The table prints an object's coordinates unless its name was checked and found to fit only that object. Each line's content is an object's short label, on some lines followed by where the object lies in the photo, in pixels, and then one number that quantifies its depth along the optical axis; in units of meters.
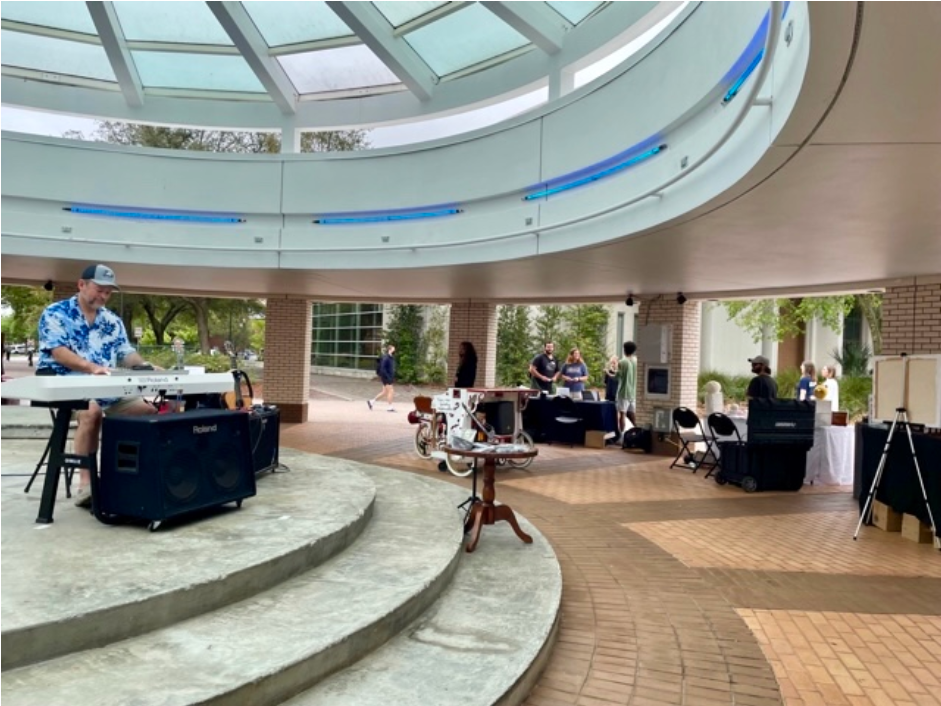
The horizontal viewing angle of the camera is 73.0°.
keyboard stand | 2.65
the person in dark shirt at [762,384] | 9.05
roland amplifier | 3.35
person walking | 17.55
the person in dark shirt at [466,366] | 10.37
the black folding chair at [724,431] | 8.45
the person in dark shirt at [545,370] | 12.41
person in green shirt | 12.02
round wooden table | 4.66
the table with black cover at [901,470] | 5.68
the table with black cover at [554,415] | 11.82
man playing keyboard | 2.26
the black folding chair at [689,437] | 9.63
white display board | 5.88
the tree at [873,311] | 16.42
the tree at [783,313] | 18.23
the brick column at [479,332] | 13.37
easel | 5.93
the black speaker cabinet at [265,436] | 5.35
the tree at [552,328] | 22.69
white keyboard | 1.88
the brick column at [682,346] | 11.29
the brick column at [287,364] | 13.67
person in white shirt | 9.71
